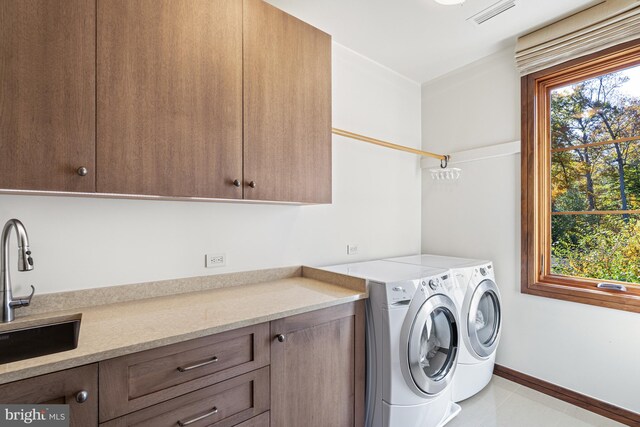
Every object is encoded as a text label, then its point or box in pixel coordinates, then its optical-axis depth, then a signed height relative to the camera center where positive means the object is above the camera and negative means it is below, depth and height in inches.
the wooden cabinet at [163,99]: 40.6 +19.5
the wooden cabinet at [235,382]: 36.4 -24.6
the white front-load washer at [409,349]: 63.7 -30.3
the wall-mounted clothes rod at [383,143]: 83.8 +22.8
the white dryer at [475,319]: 81.9 -30.3
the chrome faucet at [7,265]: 43.1 -7.2
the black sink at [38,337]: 43.9 -19.2
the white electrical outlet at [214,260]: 69.3 -10.4
